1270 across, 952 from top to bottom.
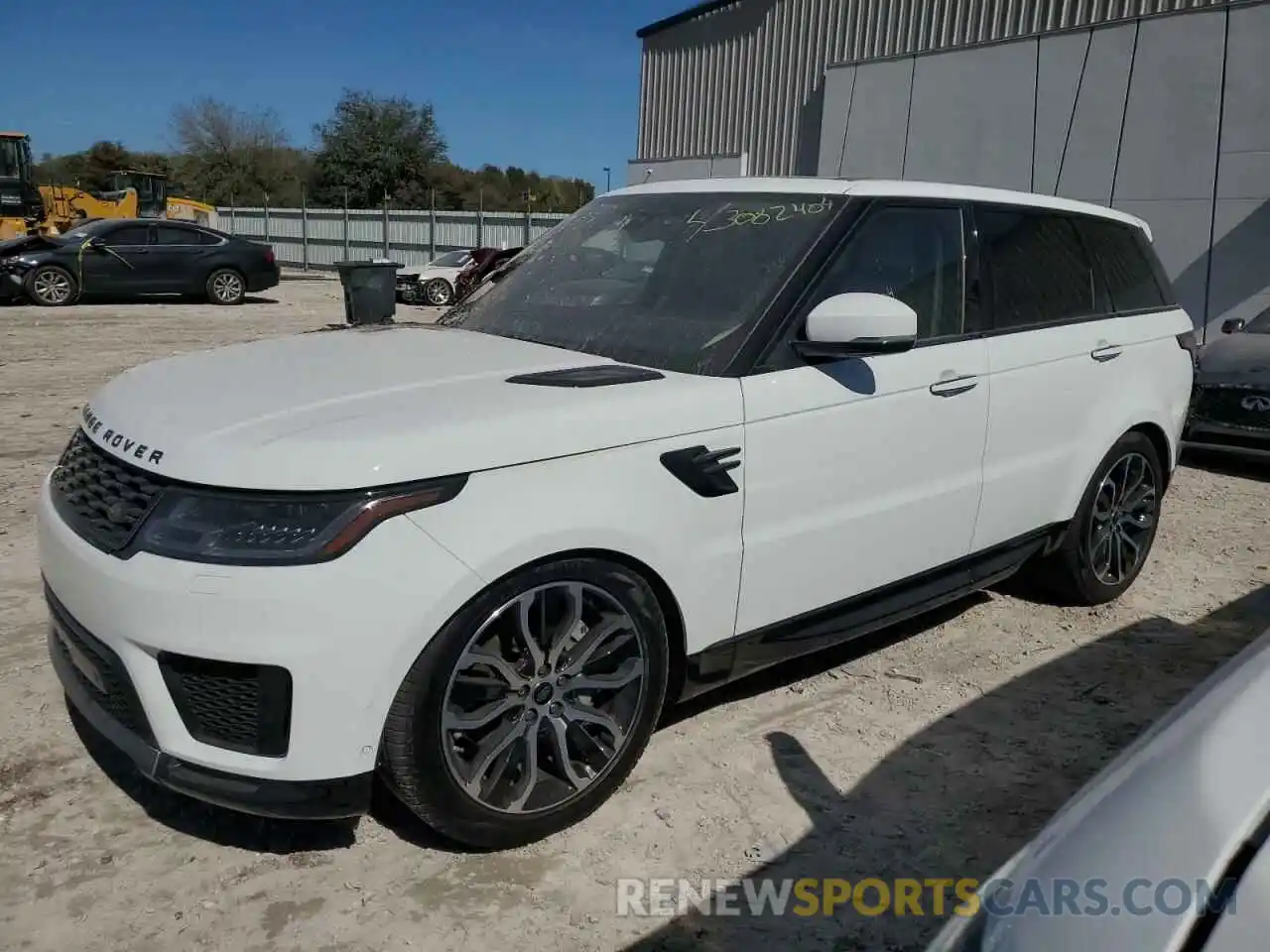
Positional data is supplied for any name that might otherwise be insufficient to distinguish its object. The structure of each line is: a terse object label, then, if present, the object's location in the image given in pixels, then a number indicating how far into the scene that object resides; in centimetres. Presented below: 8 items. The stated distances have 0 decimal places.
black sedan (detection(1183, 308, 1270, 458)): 739
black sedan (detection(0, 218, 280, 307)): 1739
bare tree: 5594
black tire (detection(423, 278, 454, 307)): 2052
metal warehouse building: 1066
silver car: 127
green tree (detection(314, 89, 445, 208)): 5144
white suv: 235
